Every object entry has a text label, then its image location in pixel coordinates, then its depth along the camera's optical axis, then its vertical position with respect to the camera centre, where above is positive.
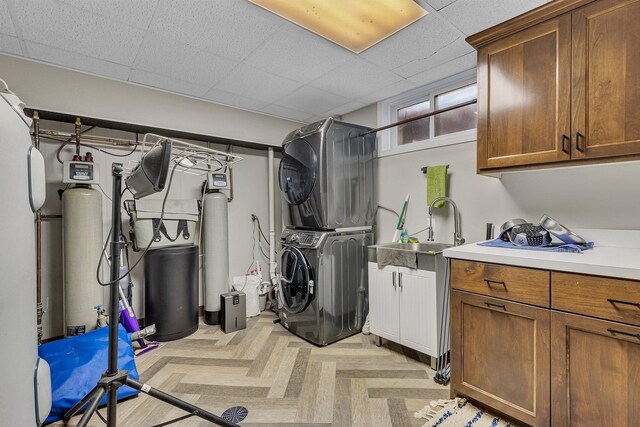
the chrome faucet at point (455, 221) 2.32 -0.09
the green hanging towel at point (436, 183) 2.47 +0.23
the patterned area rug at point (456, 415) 1.53 -1.13
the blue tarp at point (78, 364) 1.65 -0.95
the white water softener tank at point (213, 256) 2.99 -0.46
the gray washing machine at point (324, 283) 2.50 -0.67
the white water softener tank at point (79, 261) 2.25 -0.38
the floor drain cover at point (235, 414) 1.61 -1.16
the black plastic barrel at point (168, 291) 2.59 -0.72
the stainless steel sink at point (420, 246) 2.48 -0.32
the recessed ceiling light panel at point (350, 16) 1.64 +1.17
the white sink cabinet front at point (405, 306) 2.08 -0.75
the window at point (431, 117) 2.49 +0.87
